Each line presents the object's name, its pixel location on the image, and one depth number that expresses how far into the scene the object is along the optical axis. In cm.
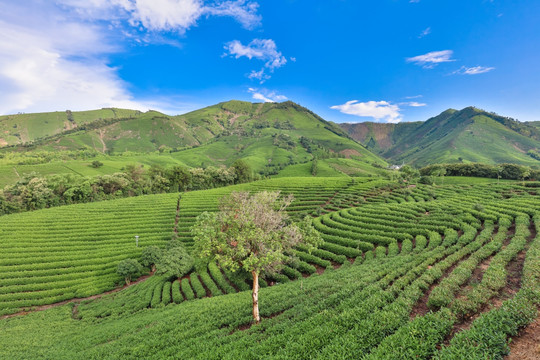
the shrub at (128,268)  3106
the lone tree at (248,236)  1249
